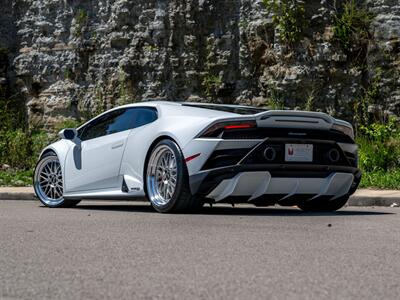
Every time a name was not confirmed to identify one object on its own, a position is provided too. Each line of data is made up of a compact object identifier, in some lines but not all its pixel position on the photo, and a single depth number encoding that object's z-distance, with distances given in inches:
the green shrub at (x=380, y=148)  585.6
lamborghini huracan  346.9
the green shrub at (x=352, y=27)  688.4
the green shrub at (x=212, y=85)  740.0
